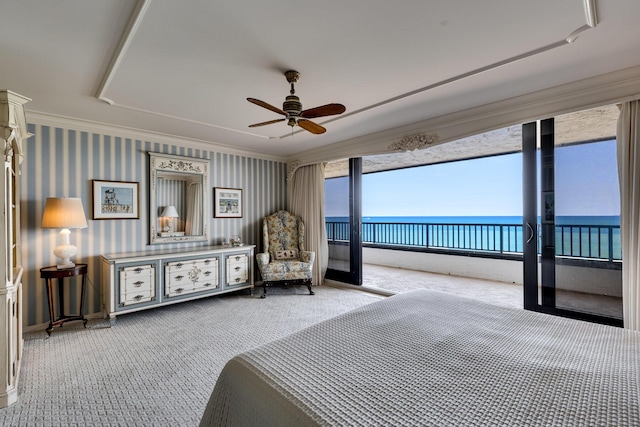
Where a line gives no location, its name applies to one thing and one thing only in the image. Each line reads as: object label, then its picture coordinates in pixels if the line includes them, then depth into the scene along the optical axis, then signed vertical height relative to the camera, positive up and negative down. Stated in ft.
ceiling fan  7.42 +2.76
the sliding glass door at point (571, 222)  8.53 -0.33
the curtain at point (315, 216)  16.37 -0.12
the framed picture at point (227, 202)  15.06 +0.68
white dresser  10.73 -2.57
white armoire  6.02 -1.03
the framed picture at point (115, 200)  11.59 +0.68
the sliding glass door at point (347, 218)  15.37 -0.25
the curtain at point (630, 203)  7.68 +0.21
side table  9.66 -2.46
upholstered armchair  14.25 -2.17
